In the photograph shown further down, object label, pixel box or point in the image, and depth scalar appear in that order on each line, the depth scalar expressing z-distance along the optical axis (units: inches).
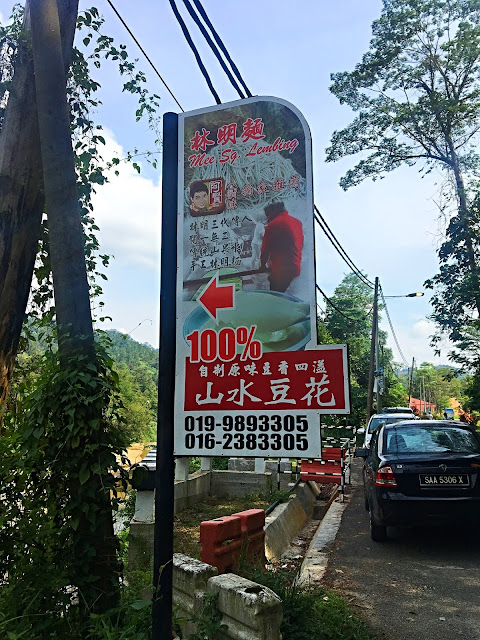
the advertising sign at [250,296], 110.9
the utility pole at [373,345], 1000.2
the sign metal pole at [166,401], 109.0
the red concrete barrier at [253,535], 178.3
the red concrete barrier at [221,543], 160.2
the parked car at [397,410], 864.9
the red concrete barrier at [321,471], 415.8
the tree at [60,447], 116.3
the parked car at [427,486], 234.8
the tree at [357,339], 1411.4
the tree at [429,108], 682.2
